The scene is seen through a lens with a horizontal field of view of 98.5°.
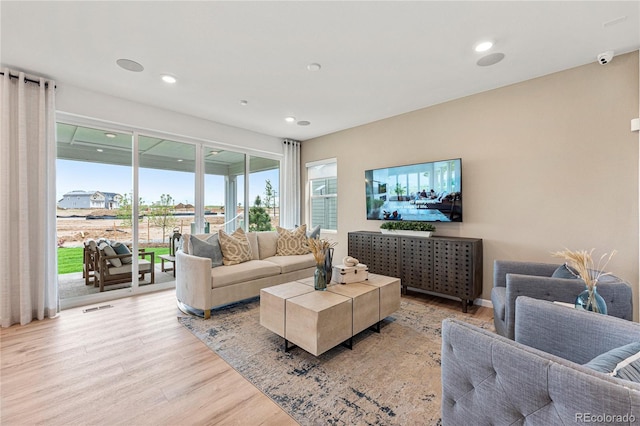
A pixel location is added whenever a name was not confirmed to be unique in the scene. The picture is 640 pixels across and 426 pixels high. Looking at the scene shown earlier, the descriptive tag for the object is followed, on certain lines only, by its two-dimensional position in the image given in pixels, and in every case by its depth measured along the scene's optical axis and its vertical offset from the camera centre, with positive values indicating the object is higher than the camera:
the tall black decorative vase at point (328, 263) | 2.71 -0.51
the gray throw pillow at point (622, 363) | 0.83 -0.50
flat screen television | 3.61 +0.28
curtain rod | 2.86 +1.45
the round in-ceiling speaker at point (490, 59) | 2.61 +1.48
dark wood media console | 3.23 -0.65
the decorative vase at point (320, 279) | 2.63 -0.64
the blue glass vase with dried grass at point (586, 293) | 1.48 -0.45
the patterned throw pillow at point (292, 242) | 4.43 -0.48
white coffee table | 2.11 -0.84
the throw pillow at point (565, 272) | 2.10 -0.48
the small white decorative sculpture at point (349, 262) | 2.90 -0.53
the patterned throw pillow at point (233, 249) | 3.65 -0.49
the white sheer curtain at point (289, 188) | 5.68 +0.51
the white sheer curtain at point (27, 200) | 2.83 +0.16
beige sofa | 3.06 -0.81
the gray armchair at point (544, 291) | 1.82 -0.58
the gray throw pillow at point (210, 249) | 3.41 -0.45
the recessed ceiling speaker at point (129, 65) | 2.71 +1.50
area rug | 1.67 -1.20
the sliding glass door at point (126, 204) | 3.54 +0.14
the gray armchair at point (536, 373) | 0.76 -0.55
